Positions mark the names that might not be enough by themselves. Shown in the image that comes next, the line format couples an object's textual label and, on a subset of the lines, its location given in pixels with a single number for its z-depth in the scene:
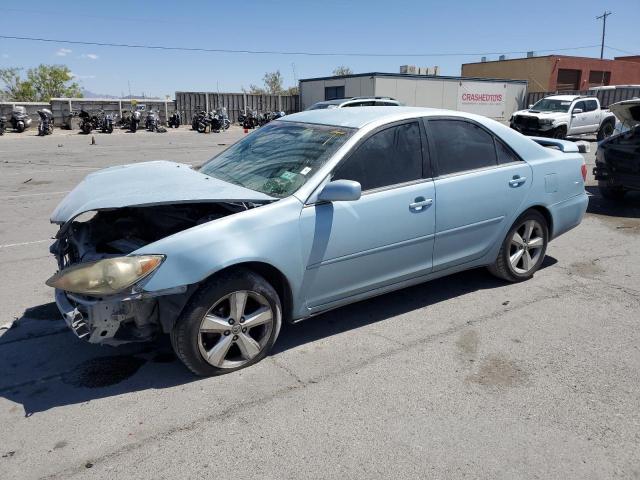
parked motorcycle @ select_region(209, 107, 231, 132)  30.62
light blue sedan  3.24
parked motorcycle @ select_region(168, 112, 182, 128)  32.91
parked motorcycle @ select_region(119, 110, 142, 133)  28.75
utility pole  74.44
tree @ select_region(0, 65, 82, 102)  59.09
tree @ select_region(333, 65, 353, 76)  82.78
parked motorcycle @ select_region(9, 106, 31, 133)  26.61
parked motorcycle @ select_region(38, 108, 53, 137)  25.59
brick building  47.12
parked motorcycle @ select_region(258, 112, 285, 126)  34.46
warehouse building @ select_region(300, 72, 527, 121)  33.12
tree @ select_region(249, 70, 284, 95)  75.31
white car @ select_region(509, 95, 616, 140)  20.05
